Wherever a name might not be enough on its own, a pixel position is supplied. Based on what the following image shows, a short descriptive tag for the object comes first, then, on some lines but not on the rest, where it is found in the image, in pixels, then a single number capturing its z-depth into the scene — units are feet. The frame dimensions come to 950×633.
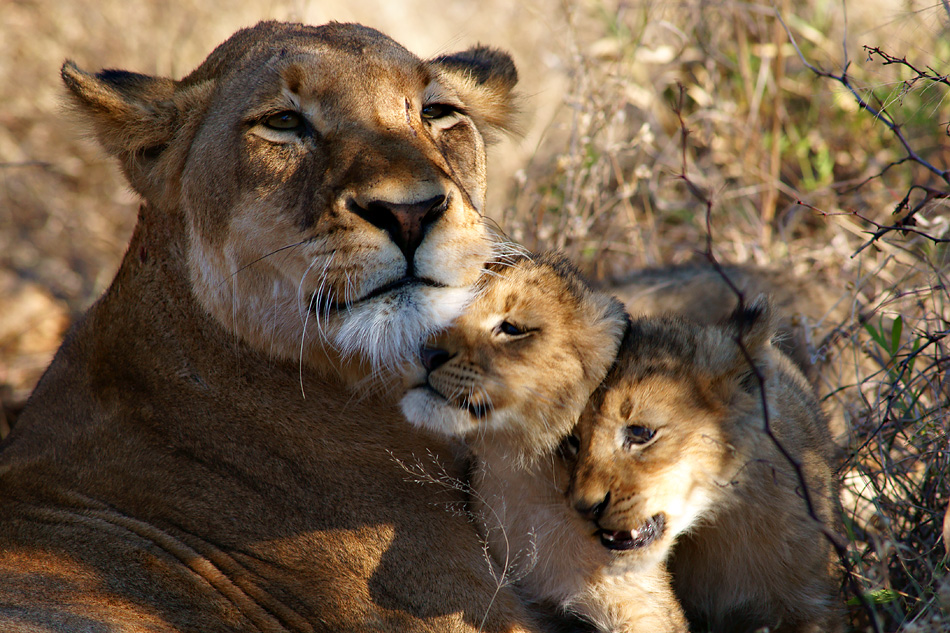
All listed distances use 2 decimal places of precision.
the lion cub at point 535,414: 15.62
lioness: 16.29
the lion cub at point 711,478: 15.90
